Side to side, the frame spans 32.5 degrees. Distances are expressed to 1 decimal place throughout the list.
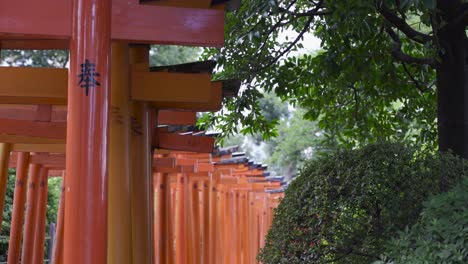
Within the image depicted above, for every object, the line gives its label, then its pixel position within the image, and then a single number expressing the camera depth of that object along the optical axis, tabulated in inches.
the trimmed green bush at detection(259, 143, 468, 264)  218.2
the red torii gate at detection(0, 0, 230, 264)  179.6
